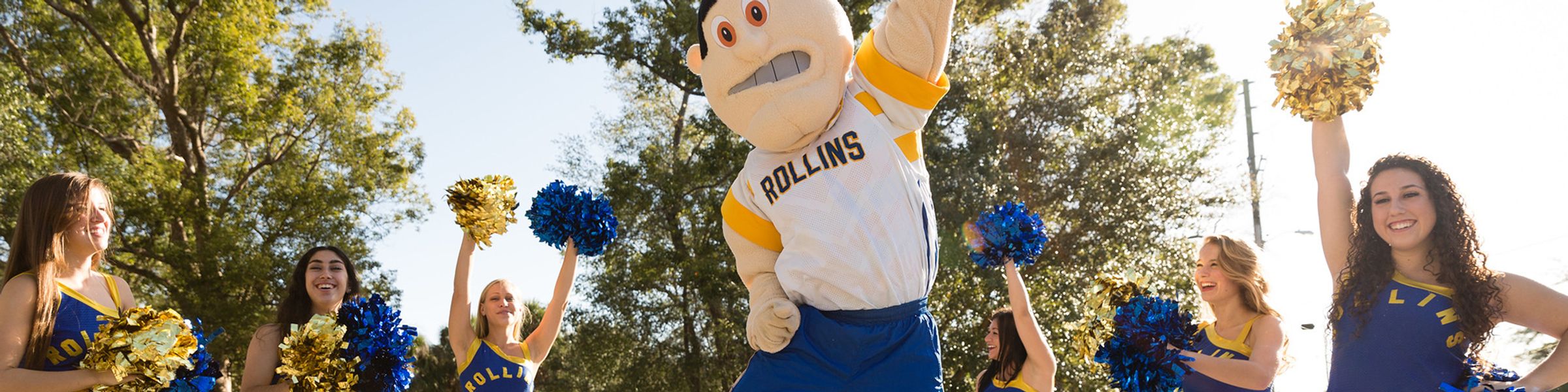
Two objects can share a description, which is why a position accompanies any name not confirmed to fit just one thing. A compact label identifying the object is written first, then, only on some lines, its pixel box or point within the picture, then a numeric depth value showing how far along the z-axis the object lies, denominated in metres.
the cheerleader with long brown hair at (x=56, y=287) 4.14
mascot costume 3.55
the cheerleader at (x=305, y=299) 5.05
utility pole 16.91
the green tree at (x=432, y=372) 21.25
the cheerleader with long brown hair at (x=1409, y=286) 3.75
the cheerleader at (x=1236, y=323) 4.61
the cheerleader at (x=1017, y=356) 5.21
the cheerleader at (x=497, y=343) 5.59
